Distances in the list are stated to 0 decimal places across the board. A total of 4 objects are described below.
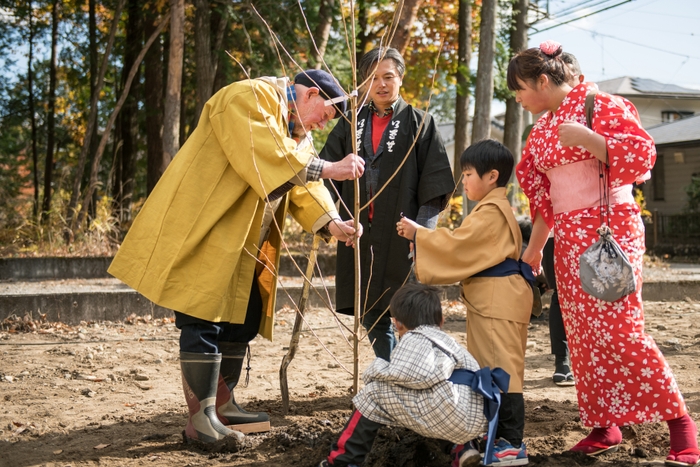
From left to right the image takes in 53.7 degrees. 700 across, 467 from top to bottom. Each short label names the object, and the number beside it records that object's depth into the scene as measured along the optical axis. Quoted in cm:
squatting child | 274
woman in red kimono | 294
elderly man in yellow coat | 325
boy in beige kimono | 302
